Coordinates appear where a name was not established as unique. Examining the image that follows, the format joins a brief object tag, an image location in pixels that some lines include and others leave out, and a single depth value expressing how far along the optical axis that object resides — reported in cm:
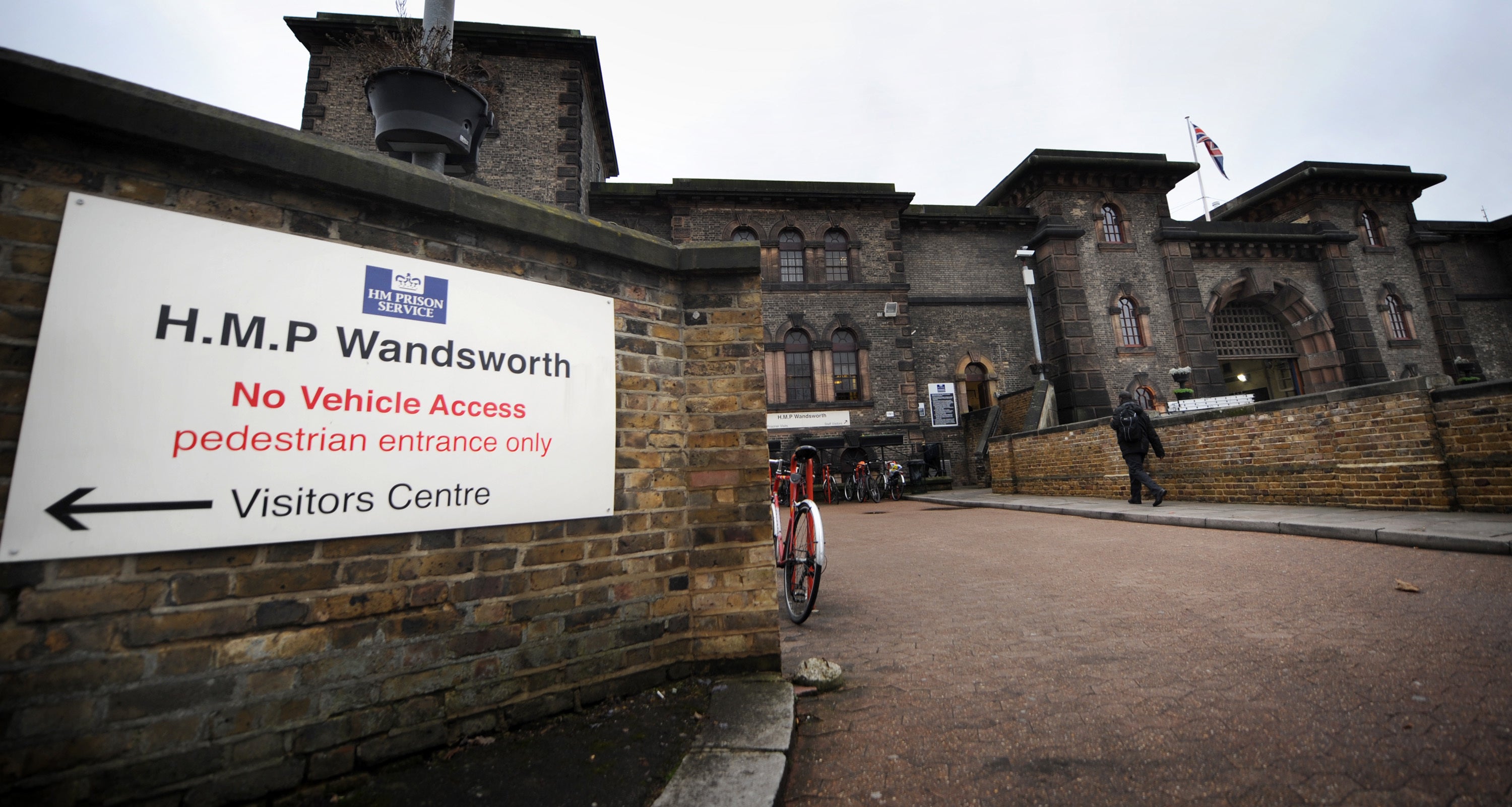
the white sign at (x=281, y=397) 147
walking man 814
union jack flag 2041
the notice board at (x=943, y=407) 1692
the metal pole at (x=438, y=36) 342
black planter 320
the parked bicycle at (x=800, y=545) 335
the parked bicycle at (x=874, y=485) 1388
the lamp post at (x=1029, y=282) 1616
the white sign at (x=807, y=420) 1576
